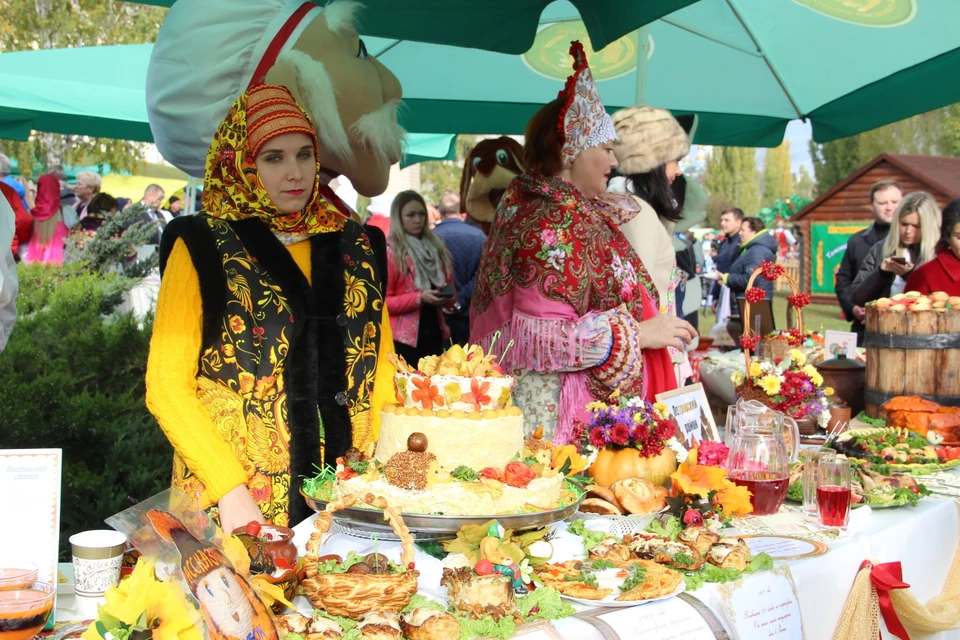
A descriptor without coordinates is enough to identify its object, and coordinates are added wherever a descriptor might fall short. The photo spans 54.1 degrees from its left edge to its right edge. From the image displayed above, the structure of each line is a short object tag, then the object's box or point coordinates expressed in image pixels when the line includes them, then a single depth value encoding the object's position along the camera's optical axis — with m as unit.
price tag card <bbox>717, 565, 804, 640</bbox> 1.93
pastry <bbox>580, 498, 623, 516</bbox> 2.31
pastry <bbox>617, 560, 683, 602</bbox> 1.82
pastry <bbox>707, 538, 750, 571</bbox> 2.02
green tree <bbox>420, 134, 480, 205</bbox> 28.81
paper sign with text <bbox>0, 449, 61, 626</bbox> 1.59
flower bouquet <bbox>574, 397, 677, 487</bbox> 2.50
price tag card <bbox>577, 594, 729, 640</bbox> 1.75
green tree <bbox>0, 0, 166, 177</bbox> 12.38
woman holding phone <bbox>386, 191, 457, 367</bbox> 5.96
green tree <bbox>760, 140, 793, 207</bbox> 58.16
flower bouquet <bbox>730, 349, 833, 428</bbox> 3.39
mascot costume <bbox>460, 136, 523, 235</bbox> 5.57
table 1.87
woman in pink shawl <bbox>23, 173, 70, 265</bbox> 9.17
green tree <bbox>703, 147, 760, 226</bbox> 49.22
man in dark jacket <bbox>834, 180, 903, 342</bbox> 6.95
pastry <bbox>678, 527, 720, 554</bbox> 2.08
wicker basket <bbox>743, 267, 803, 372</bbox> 3.42
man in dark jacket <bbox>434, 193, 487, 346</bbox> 6.63
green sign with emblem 21.44
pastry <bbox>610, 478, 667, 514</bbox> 2.32
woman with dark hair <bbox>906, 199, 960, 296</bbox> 4.46
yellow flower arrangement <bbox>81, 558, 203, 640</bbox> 1.40
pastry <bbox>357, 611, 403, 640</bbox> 1.56
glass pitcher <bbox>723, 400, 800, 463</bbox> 2.79
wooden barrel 3.79
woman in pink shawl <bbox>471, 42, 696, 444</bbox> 3.26
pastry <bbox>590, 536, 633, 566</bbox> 2.01
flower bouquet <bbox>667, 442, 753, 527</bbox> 2.37
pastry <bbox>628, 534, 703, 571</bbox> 1.99
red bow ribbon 2.35
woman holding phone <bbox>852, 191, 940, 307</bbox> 5.86
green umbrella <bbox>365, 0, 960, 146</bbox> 4.47
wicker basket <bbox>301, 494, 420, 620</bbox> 1.65
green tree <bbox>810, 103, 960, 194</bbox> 31.42
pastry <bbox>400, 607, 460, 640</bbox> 1.56
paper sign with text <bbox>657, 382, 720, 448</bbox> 2.89
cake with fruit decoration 2.00
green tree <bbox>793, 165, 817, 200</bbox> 61.22
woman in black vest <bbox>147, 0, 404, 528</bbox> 2.16
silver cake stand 1.94
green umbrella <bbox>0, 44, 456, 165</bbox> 5.82
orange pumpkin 2.49
